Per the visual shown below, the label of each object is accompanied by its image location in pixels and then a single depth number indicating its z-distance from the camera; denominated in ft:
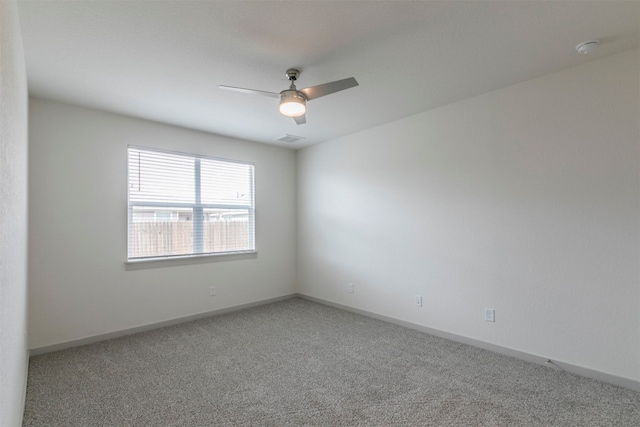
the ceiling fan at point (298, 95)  7.75
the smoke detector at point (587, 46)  7.57
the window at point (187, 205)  12.83
